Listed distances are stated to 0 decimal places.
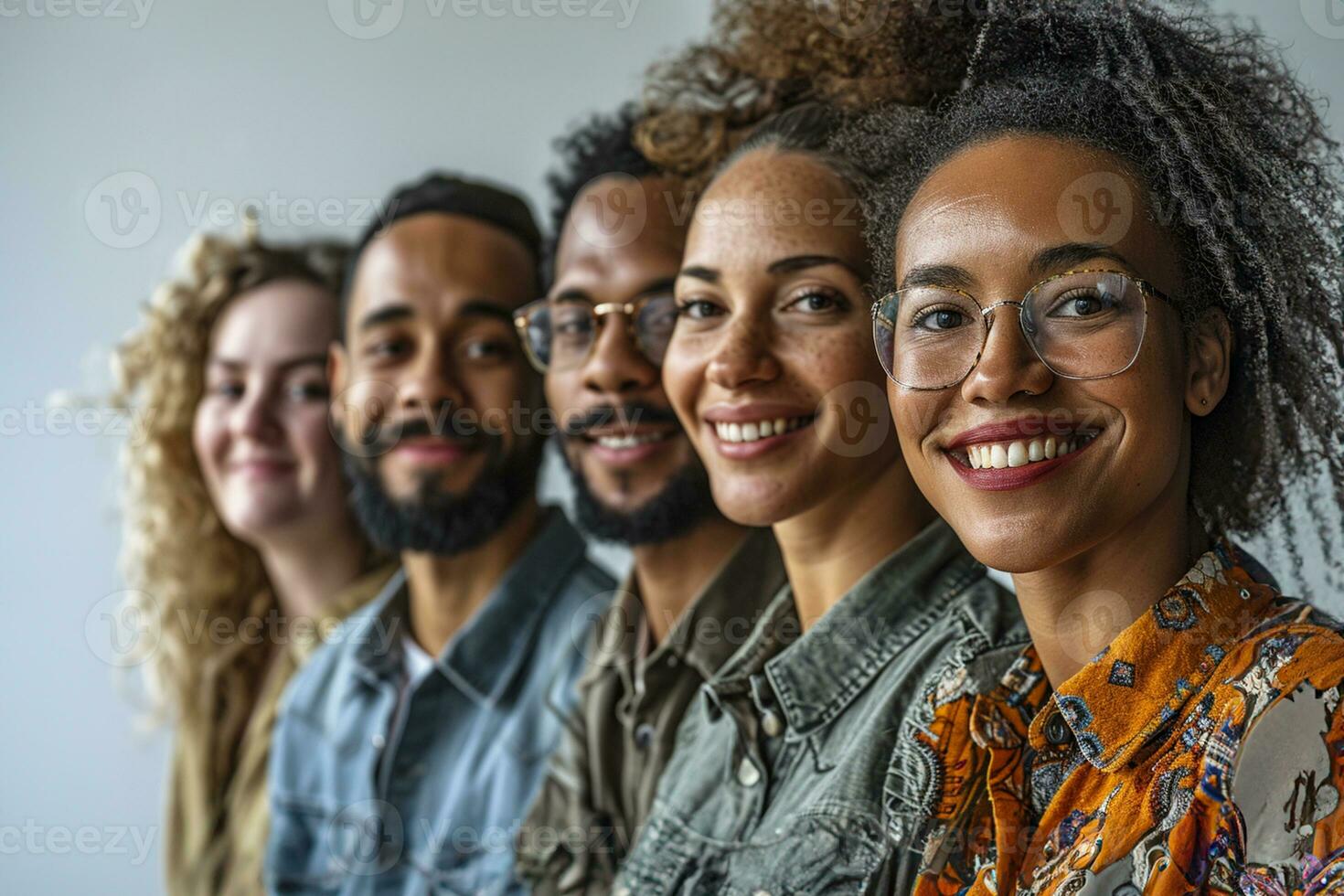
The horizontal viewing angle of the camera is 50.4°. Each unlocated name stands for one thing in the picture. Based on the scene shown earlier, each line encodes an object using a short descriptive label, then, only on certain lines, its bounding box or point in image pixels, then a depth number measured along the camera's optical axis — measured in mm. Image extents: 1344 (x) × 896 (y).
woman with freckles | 1248
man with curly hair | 1573
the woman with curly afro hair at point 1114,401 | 952
